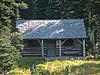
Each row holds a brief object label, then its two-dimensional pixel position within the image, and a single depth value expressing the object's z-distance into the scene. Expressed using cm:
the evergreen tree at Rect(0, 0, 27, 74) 2680
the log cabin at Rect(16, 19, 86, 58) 4288
